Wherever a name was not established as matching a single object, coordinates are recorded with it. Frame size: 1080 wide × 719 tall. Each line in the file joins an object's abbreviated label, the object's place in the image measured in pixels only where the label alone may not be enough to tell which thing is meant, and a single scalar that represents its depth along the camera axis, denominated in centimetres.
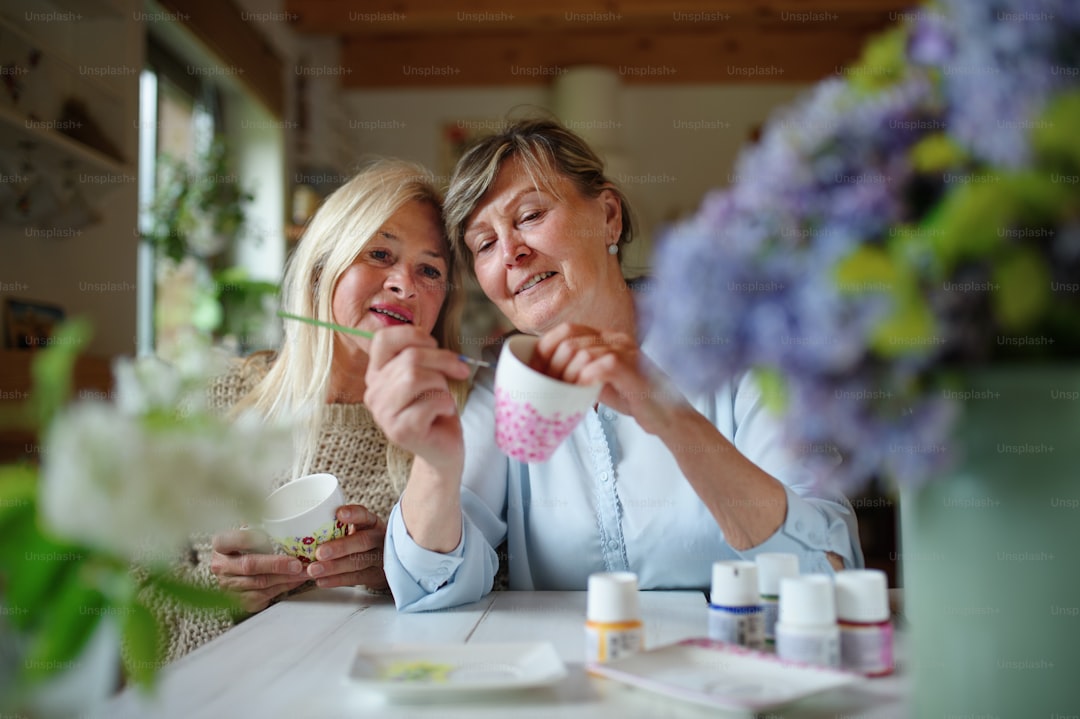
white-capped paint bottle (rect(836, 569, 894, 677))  83
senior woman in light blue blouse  109
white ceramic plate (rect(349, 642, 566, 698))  77
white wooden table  76
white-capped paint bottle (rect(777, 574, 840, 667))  81
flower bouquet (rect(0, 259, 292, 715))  54
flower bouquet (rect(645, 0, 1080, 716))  51
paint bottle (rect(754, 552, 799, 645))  92
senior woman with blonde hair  166
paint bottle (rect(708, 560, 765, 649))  90
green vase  59
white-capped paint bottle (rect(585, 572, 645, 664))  86
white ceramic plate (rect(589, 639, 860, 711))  74
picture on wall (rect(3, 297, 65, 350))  223
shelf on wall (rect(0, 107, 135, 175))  197
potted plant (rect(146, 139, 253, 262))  327
